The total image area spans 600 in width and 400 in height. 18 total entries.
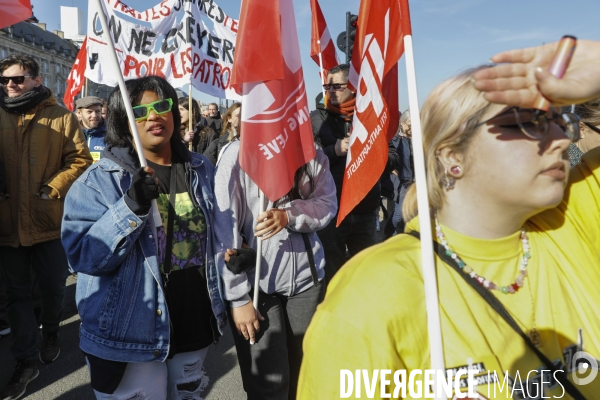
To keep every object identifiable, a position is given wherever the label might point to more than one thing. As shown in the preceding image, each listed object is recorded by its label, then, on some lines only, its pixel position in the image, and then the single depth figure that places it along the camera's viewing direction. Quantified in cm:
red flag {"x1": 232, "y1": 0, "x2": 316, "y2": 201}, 239
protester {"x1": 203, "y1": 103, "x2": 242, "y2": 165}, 567
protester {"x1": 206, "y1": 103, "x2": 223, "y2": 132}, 1042
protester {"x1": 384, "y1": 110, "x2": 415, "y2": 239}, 595
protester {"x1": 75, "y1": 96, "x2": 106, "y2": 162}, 565
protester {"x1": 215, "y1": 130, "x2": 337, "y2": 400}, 239
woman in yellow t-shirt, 119
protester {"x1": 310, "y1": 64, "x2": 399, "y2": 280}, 402
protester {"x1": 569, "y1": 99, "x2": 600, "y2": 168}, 231
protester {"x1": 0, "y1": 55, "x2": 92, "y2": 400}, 354
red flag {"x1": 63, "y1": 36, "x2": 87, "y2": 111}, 654
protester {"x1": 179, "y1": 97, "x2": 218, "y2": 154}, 645
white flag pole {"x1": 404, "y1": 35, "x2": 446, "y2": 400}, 115
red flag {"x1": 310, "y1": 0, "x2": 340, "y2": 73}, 480
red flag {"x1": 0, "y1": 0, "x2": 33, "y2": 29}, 245
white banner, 581
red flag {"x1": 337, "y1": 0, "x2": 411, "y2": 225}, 203
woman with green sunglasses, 210
